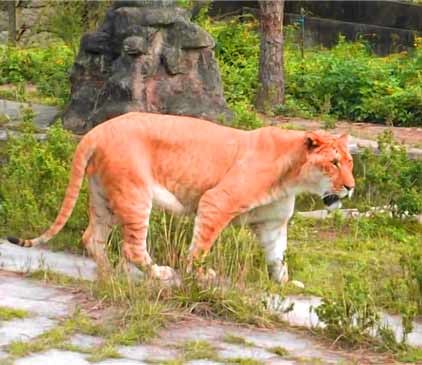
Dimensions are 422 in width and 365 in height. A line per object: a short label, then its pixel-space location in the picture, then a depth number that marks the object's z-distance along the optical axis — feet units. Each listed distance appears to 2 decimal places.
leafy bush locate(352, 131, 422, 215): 59.57
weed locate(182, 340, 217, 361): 39.09
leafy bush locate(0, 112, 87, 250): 54.49
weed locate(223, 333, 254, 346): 40.68
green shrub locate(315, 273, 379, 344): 40.70
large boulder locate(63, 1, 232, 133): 76.23
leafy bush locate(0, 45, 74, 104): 96.68
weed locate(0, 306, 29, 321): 42.55
